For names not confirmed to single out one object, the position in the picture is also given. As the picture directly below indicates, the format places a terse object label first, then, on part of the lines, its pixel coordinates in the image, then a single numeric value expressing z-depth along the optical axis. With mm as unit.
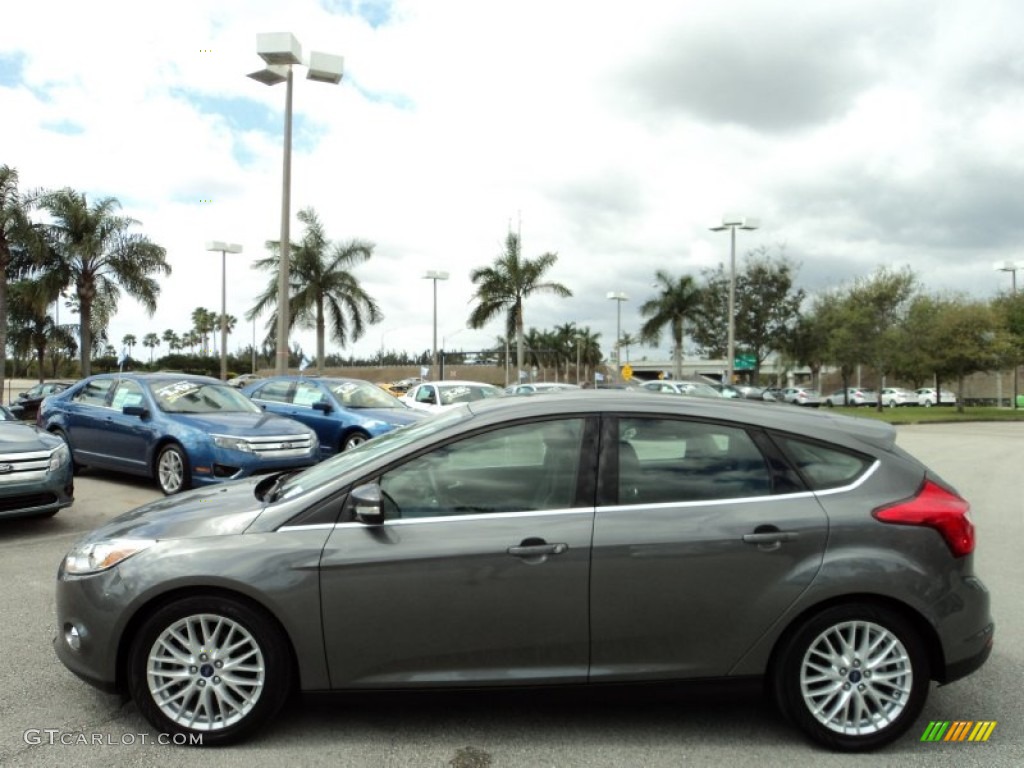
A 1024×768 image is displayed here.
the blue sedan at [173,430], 9406
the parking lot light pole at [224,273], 37000
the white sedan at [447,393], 17594
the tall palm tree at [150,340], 133125
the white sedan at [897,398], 58041
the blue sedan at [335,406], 12797
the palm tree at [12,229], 26297
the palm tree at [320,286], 33250
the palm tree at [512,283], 36531
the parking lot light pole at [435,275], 41875
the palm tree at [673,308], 45625
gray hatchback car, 3344
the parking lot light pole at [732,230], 34316
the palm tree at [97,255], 28016
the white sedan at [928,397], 59750
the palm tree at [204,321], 109875
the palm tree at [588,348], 96438
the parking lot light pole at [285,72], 17844
